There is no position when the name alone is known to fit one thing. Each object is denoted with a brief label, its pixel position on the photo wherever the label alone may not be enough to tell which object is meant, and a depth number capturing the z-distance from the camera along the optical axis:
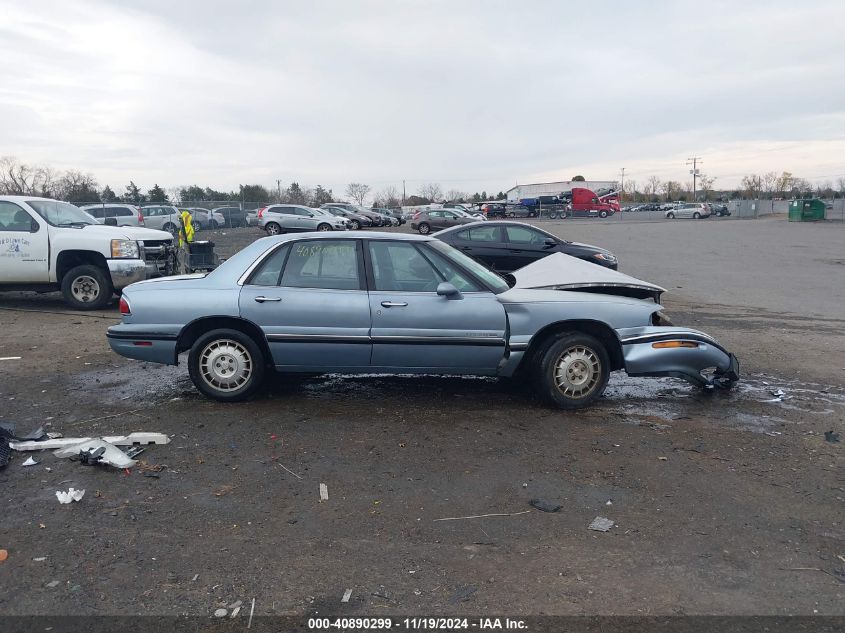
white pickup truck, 10.20
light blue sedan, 5.49
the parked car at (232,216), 41.19
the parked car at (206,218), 38.16
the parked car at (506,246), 13.67
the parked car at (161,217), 32.25
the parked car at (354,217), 41.97
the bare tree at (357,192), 109.62
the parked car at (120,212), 28.06
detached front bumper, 5.59
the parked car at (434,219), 36.06
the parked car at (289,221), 33.44
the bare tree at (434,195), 127.79
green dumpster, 48.66
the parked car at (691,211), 65.75
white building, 75.75
